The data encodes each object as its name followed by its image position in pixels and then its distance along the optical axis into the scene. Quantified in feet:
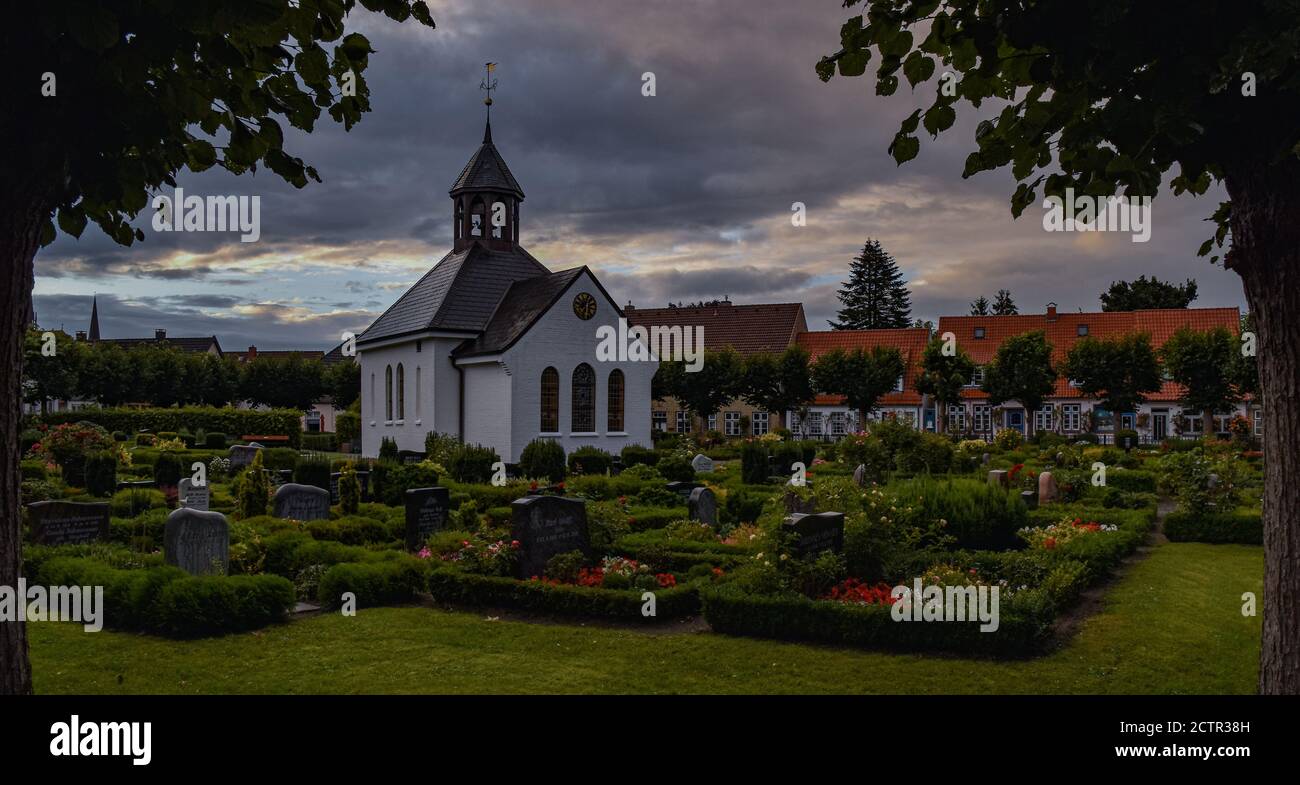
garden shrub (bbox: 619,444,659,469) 95.35
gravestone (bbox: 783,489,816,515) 40.93
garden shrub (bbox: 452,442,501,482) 83.20
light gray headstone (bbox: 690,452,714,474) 92.70
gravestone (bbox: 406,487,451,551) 49.44
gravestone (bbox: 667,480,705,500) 71.05
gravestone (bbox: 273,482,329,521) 54.49
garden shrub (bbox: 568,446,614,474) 90.48
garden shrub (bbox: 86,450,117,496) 69.41
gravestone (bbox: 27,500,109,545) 43.21
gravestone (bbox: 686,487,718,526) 57.11
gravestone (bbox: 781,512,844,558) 35.19
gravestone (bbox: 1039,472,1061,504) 67.15
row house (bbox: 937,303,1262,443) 168.25
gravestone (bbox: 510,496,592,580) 39.27
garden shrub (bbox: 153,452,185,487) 77.71
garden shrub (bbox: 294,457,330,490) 68.33
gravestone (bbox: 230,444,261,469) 90.74
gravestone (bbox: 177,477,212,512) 53.88
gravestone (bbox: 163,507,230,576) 37.50
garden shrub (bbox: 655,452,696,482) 80.79
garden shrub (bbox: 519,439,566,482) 87.66
